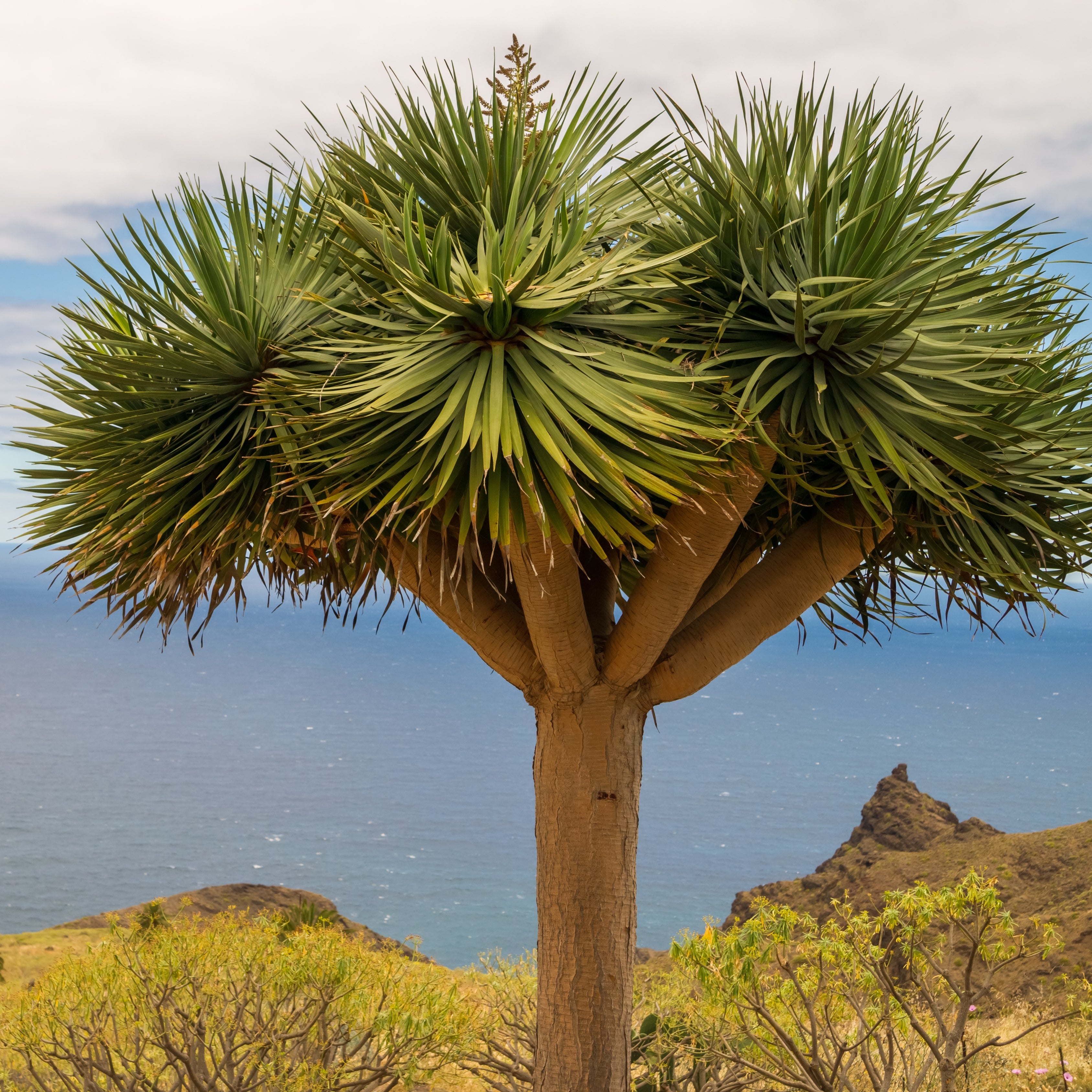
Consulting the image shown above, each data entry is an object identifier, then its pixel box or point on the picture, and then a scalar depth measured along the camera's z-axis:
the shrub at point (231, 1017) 5.45
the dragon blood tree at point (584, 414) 3.89
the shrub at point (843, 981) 4.74
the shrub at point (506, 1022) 6.45
